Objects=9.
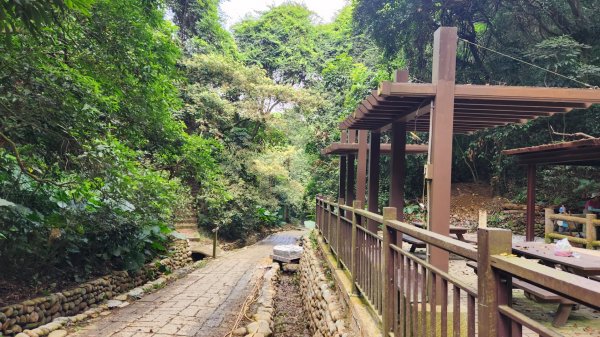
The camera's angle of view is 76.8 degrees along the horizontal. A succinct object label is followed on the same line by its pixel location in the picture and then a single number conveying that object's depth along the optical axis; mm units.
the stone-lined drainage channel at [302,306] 4355
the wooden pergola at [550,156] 6160
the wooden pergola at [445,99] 3730
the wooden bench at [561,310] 3035
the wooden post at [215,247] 13291
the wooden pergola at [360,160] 6715
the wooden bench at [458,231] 6590
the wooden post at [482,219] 3655
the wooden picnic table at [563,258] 3365
